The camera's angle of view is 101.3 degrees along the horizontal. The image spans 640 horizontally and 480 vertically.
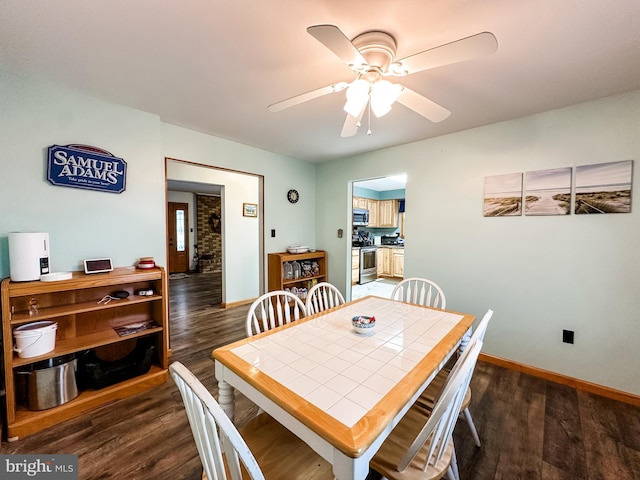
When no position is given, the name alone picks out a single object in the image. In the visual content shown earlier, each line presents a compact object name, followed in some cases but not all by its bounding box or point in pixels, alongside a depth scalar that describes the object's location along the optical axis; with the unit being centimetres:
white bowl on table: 145
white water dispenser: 165
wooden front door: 693
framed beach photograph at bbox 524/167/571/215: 220
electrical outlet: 220
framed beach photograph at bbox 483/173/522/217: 242
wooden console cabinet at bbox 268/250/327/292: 352
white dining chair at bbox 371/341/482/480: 89
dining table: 81
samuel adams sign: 192
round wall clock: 386
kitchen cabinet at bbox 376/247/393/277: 646
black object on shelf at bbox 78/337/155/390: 196
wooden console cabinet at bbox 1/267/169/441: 162
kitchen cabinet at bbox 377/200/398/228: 686
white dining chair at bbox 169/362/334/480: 70
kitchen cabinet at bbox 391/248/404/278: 628
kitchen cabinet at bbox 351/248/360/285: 571
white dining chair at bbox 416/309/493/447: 122
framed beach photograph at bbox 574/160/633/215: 198
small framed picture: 470
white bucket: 165
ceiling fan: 104
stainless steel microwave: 602
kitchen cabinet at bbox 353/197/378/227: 637
